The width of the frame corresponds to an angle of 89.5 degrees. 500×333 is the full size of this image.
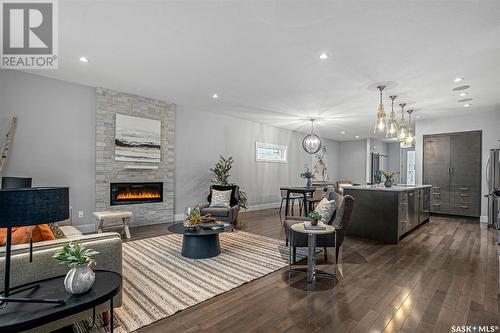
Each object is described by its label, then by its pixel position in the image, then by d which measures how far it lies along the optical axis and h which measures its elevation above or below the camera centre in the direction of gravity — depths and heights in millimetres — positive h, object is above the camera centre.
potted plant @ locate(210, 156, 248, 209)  6438 -207
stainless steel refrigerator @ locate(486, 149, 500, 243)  5623 -355
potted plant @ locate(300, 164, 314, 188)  6438 -286
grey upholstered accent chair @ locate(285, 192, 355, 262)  3238 -886
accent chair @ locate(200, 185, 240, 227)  5043 -949
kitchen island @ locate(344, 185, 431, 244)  4297 -833
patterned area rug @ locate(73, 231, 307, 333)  2206 -1284
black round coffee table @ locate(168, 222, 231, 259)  3447 -1091
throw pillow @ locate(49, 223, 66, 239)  2433 -673
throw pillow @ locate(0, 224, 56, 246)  1896 -561
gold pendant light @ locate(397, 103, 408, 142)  5119 +732
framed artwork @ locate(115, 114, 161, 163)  5188 +535
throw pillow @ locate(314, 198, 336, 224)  3402 -609
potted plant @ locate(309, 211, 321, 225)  2863 -594
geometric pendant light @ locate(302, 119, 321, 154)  7870 +723
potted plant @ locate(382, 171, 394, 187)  5039 -250
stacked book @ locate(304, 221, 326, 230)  2777 -676
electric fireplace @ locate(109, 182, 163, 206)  5182 -625
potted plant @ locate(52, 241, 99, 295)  1461 -629
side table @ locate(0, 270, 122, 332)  1202 -758
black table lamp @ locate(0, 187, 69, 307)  1195 -230
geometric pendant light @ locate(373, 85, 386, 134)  4250 +763
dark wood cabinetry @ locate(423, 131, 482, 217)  6406 -113
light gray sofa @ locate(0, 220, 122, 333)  1598 -683
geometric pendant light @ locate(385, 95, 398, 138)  4555 +697
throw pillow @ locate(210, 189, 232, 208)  5434 -745
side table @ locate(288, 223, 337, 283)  2740 -979
